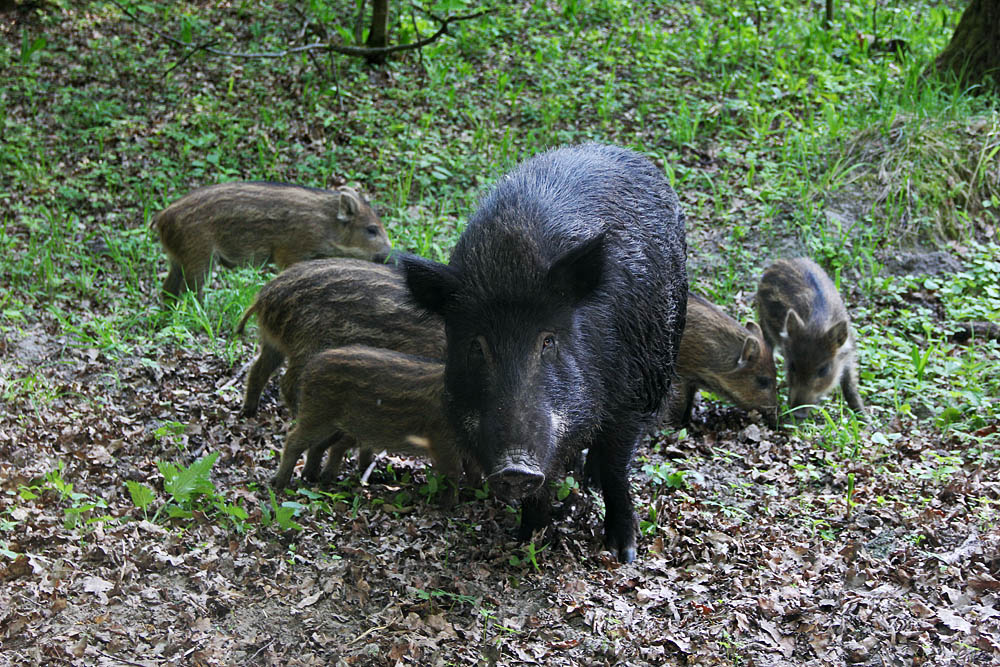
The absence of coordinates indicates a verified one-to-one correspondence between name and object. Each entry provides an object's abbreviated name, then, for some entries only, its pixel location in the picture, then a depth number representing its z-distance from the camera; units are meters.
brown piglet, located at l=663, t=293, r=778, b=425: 5.61
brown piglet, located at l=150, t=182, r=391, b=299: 6.45
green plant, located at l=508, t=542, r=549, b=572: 3.83
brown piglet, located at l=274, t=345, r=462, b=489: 4.15
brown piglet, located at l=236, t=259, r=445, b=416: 4.73
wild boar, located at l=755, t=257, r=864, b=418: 5.65
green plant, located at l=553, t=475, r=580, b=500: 4.27
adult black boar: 3.32
